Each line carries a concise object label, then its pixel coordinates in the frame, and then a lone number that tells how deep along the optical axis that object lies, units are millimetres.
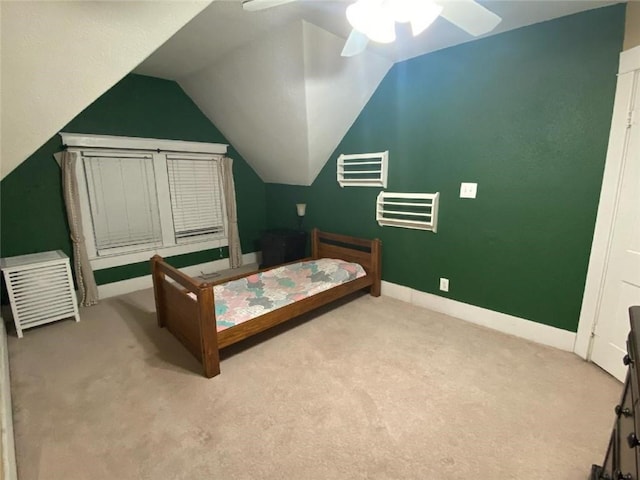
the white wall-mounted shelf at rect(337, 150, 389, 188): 3188
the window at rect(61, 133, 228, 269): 3350
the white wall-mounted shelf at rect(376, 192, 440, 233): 2886
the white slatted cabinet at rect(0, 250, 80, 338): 2584
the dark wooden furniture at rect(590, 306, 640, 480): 775
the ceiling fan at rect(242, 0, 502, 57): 1447
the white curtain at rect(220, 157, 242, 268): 4277
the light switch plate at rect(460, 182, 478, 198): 2631
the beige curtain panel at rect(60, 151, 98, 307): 3123
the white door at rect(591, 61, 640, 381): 1889
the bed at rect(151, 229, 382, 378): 2066
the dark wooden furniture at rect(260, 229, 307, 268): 4027
